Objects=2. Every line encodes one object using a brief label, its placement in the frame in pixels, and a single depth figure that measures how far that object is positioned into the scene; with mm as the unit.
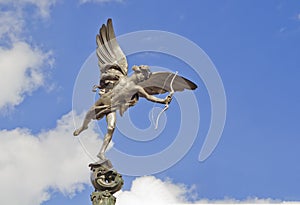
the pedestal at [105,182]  18281
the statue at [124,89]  19328
